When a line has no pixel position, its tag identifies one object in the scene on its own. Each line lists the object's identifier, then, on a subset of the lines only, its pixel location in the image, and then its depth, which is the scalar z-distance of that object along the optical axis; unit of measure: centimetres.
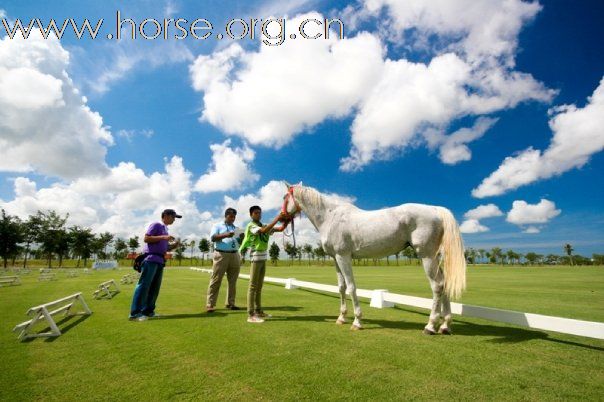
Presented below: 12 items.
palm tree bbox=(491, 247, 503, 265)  15140
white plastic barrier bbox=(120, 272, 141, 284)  1768
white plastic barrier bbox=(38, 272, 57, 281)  2060
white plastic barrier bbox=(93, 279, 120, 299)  1029
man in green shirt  630
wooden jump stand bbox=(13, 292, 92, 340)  468
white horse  517
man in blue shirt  748
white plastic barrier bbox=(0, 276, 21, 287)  1595
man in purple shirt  634
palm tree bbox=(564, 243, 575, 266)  13225
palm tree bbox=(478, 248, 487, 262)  15275
